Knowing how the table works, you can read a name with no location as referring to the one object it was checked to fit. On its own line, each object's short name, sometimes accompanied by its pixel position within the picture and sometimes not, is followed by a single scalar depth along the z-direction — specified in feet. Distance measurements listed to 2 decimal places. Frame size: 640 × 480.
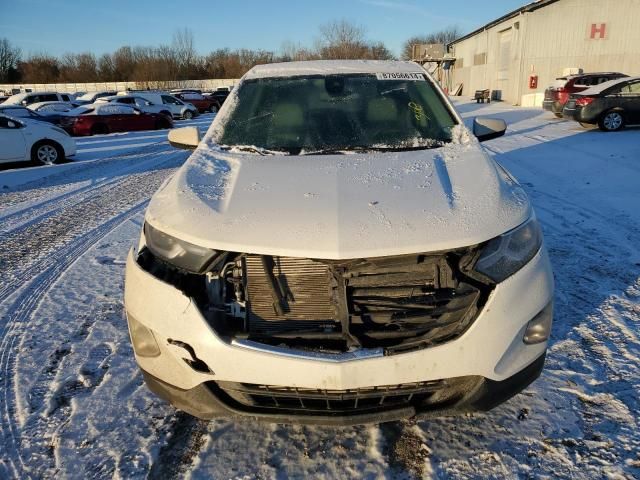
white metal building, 78.38
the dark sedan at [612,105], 44.06
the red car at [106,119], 59.36
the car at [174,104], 83.30
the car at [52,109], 60.95
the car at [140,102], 71.91
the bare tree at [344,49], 145.89
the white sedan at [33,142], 34.73
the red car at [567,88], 54.19
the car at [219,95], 114.01
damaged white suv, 6.15
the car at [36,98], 77.85
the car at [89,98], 88.26
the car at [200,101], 106.27
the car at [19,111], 55.32
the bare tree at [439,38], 312.91
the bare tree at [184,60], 219.71
